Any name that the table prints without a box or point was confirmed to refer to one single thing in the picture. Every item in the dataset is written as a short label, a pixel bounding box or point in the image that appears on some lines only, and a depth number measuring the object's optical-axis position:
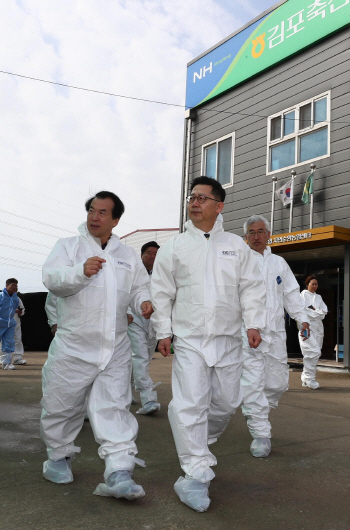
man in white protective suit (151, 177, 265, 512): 3.07
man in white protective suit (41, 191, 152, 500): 3.07
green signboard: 11.16
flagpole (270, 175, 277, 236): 11.95
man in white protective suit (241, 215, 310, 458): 4.21
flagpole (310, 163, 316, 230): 10.90
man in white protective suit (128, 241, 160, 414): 5.56
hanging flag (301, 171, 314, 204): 10.98
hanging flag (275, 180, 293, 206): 11.49
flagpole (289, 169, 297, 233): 11.41
